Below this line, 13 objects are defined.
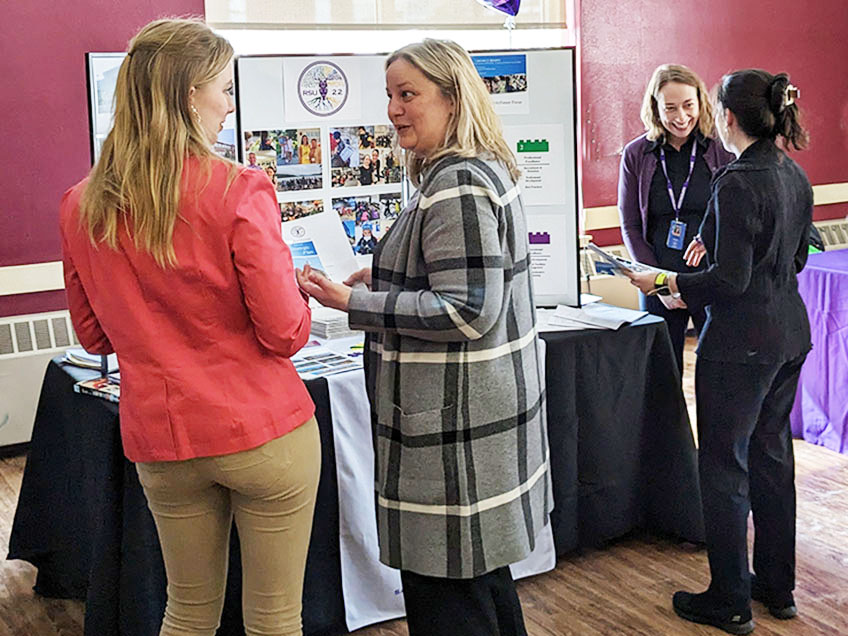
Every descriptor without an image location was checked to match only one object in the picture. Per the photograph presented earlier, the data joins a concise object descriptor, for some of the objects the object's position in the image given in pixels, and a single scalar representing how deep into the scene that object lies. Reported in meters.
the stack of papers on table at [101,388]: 2.36
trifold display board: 2.81
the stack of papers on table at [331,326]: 2.91
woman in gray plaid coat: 1.71
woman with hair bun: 2.34
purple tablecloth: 3.83
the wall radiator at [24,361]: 4.20
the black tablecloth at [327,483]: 2.31
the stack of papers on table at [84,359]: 2.59
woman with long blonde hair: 1.62
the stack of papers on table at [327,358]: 2.53
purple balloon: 3.18
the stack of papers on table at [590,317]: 2.91
